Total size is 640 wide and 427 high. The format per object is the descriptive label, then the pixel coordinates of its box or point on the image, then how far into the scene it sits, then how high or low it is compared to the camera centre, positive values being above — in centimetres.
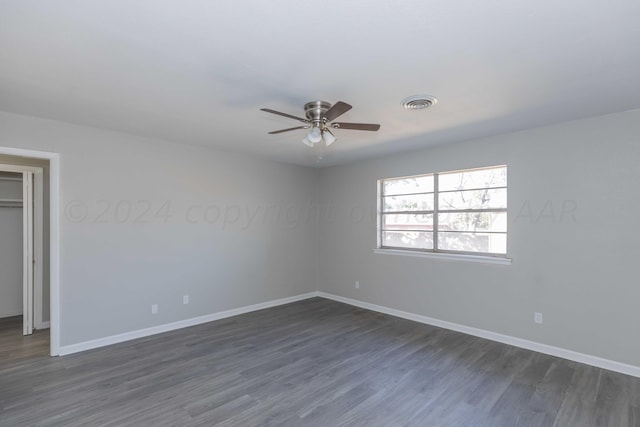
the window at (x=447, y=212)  406 +3
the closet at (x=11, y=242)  466 -45
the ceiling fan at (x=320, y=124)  277 +82
